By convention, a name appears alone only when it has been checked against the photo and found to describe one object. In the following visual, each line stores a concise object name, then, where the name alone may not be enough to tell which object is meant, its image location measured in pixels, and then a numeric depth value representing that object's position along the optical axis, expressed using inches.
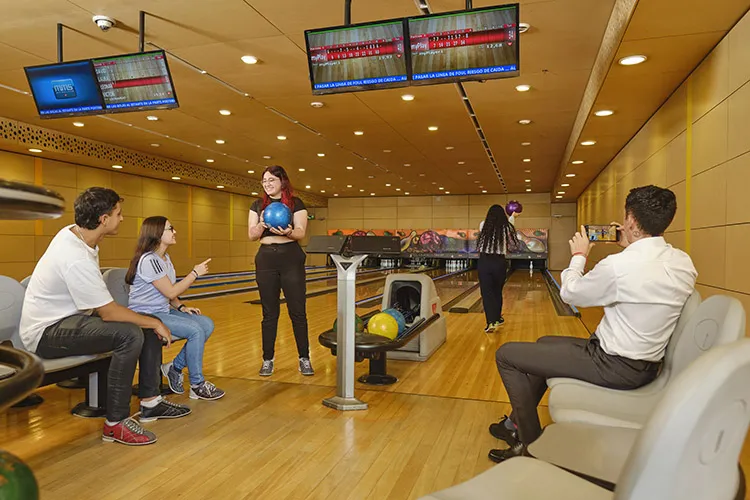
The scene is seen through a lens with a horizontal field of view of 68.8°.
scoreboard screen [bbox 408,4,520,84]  127.3
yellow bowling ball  136.6
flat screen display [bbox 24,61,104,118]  164.4
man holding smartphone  71.3
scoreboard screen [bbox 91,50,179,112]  157.5
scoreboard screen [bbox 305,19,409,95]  136.0
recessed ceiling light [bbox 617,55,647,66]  149.8
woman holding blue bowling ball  132.9
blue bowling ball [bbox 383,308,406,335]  142.6
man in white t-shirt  91.5
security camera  158.2
